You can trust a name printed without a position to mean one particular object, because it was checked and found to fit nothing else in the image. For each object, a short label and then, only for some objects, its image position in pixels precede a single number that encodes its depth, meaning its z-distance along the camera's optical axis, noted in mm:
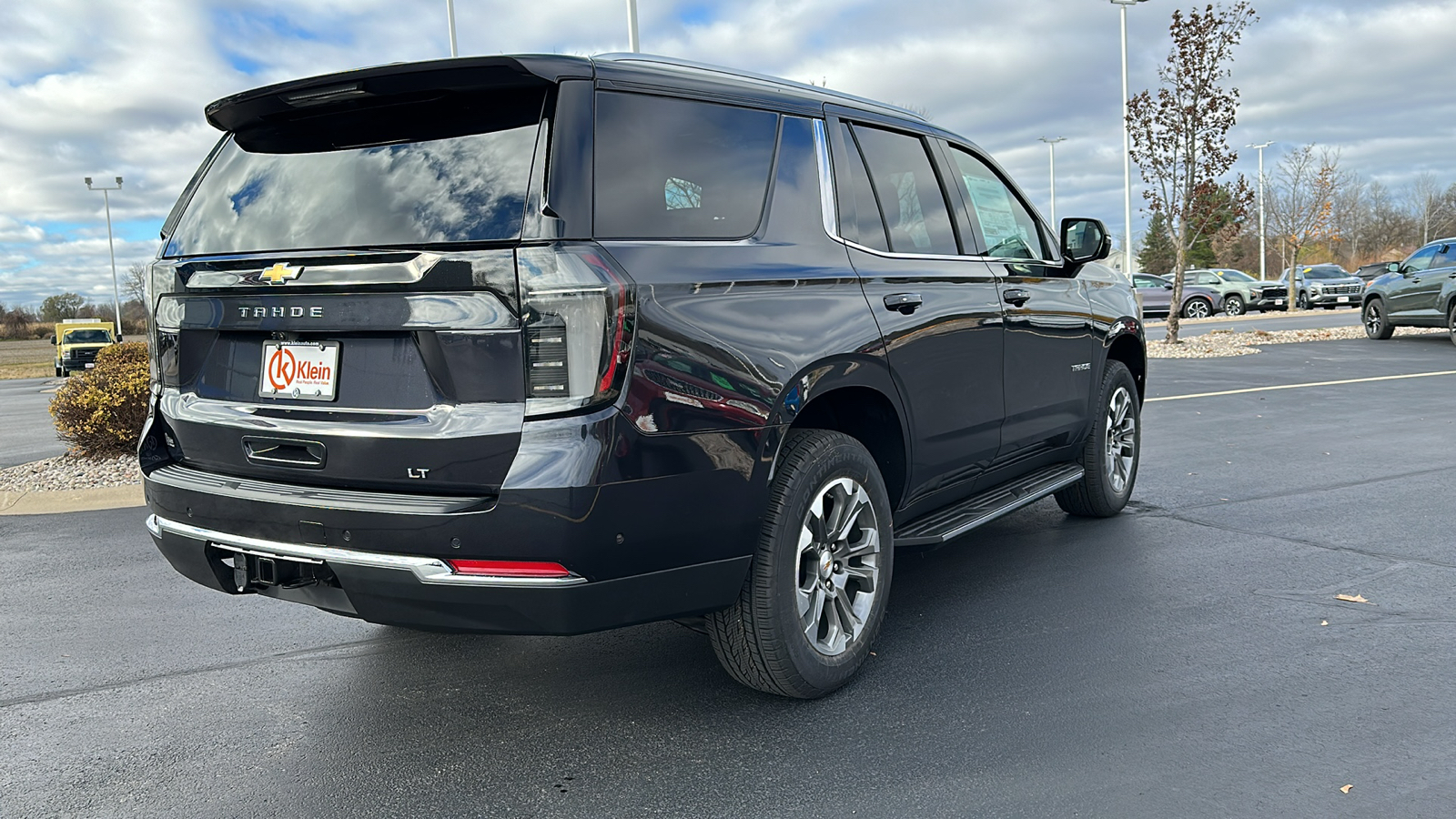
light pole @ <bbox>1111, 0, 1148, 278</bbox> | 33531
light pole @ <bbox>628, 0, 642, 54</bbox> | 15789
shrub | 8641
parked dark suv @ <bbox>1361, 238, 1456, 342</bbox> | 17516
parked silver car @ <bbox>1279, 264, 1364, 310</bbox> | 33812
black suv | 2709
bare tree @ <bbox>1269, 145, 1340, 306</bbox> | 31219
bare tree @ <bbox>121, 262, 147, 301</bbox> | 65525
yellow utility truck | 33531
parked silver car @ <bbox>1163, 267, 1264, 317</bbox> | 34312
